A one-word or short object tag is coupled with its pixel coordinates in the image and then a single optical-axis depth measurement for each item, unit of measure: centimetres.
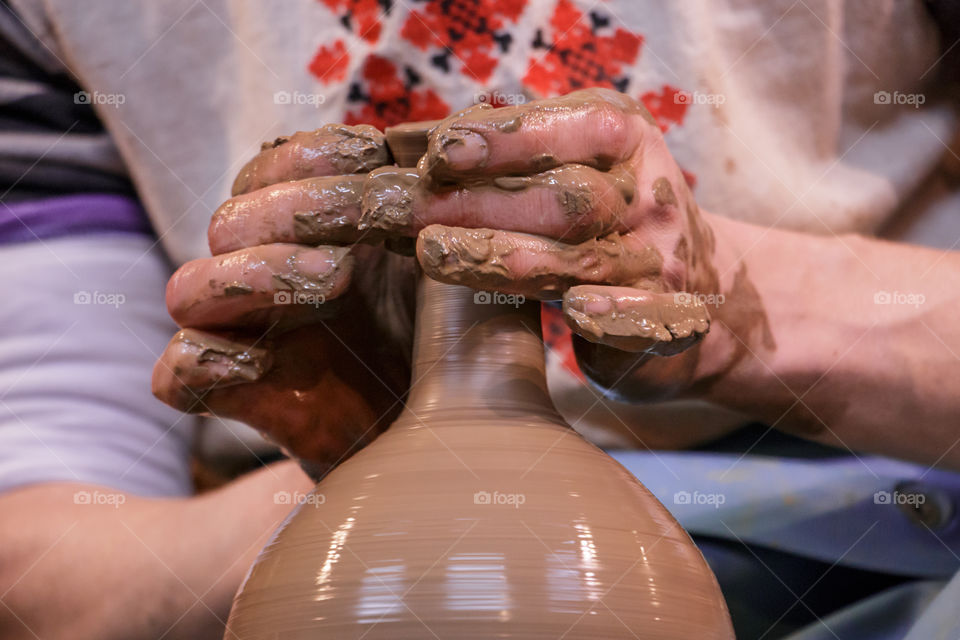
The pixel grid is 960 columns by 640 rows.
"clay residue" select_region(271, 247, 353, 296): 82
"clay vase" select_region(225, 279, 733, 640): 77
